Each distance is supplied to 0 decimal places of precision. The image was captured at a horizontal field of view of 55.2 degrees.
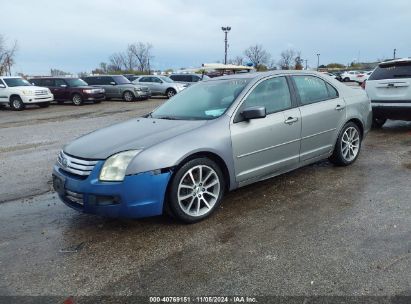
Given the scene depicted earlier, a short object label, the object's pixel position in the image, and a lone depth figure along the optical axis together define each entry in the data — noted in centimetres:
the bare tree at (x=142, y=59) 8188
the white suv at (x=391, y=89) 852
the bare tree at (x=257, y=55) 8519
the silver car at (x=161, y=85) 2544
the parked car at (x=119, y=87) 2391
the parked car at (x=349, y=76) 5044
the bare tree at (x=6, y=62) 4553
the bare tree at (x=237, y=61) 8231
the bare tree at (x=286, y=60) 9162
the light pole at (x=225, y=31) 5500
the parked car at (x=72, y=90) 2195
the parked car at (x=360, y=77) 4447
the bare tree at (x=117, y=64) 8441
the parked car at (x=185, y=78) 2690
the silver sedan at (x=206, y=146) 378
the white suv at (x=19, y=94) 1983
